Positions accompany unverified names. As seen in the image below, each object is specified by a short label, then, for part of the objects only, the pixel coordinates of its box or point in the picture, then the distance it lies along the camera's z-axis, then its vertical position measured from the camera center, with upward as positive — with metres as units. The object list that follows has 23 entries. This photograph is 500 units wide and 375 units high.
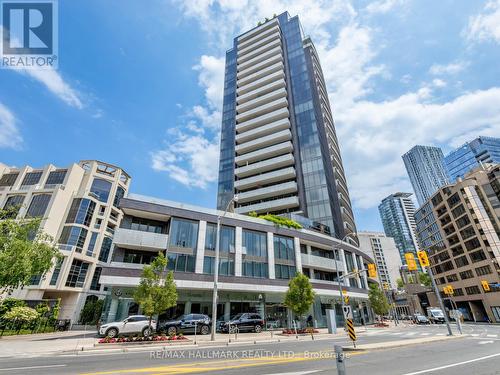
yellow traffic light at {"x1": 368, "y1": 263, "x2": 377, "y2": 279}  24.59 +3.80
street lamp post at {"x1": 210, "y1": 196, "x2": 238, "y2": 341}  19.91 +0.73
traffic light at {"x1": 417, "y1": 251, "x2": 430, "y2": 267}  21.42 +4.11
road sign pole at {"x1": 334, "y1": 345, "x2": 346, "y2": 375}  3.80 -0.69
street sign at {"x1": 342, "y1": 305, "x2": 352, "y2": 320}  14.88 +0.05
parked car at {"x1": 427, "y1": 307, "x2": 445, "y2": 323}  54.81 -0.78
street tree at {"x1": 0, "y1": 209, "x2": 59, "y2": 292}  22.53 +5.27
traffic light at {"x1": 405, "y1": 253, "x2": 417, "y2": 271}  20.62 +3.86
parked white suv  19.77 -0.90
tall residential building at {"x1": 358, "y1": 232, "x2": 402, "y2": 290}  129.12 +26.73
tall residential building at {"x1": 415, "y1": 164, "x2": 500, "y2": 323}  55.62 +16.23
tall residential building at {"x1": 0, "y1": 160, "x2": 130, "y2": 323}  42.28 +17.01
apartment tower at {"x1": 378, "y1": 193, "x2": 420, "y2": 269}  184.50 +54.14
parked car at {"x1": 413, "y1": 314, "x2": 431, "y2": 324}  52.88 -1.48
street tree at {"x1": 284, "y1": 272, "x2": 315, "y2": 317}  25.77 +1.63
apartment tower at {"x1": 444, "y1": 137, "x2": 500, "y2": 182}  134.38 +83.61
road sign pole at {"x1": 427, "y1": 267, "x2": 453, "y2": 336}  22.75 +0.71
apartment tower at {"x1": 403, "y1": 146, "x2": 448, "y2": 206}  194.61 +92.90
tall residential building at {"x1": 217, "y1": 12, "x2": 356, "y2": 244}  54.84 +41.58
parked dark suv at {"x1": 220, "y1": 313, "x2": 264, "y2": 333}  25.78 -0.91
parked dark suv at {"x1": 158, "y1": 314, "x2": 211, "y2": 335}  22.76 -0.87
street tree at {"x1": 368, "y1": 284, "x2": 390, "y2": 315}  40.03 +1.81
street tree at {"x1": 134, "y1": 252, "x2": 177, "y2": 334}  18.70 +1.51
